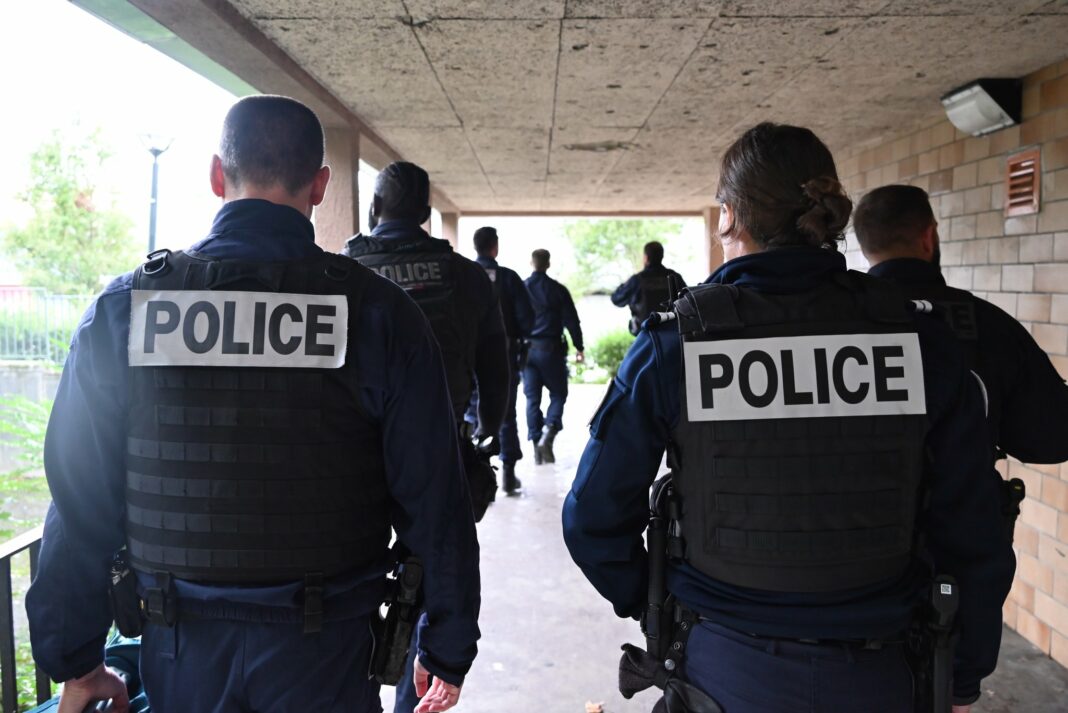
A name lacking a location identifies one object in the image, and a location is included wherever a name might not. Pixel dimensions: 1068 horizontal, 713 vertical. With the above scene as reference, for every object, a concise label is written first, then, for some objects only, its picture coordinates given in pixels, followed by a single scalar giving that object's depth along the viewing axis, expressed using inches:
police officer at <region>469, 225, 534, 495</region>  209.2
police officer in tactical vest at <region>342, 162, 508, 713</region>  114.3
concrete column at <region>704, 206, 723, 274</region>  388.1
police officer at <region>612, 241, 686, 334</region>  271.3
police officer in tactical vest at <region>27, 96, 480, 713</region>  53.7
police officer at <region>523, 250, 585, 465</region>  255.9
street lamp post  327.0
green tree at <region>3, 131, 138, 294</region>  755.4
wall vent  135.8
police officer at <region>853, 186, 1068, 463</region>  82.2
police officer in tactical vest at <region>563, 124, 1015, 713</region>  53.6
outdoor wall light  141.5
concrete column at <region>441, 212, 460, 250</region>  424.5
